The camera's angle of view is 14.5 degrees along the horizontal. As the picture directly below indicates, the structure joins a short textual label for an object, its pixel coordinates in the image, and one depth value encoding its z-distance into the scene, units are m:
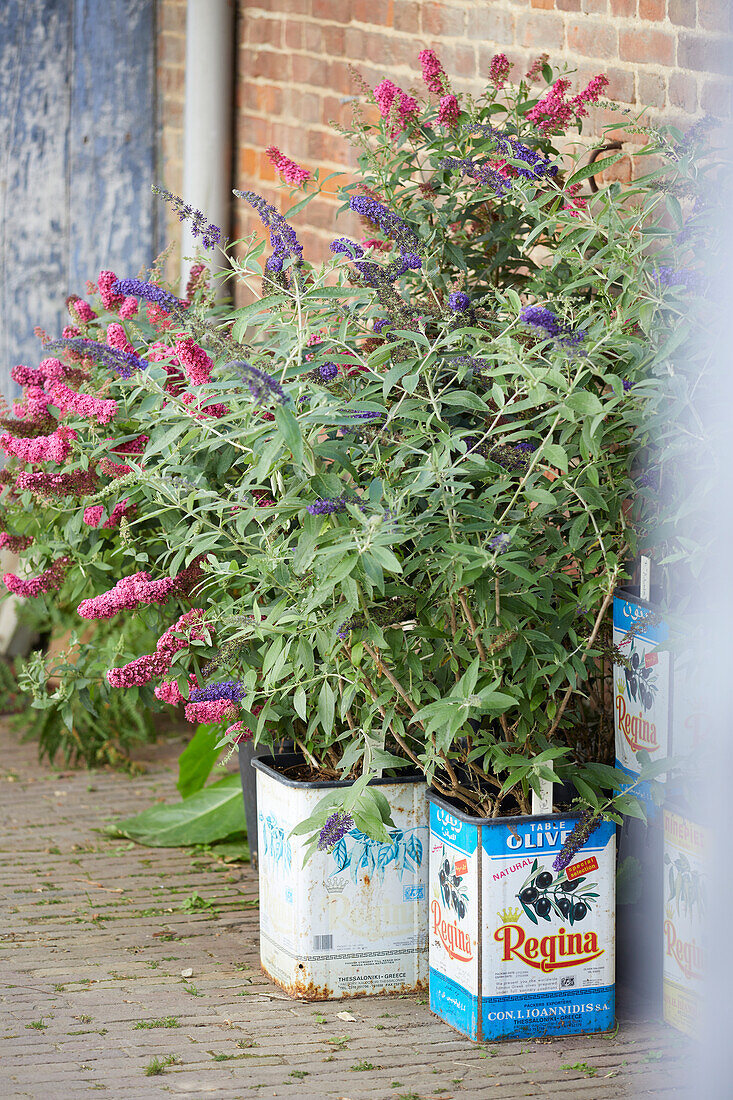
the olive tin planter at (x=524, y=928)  5.04
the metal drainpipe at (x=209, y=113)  9.56
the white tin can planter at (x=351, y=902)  5.41
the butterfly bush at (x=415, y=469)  4.64
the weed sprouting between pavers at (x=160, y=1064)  4.93
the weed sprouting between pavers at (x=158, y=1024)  5.31
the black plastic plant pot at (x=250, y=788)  6.58
